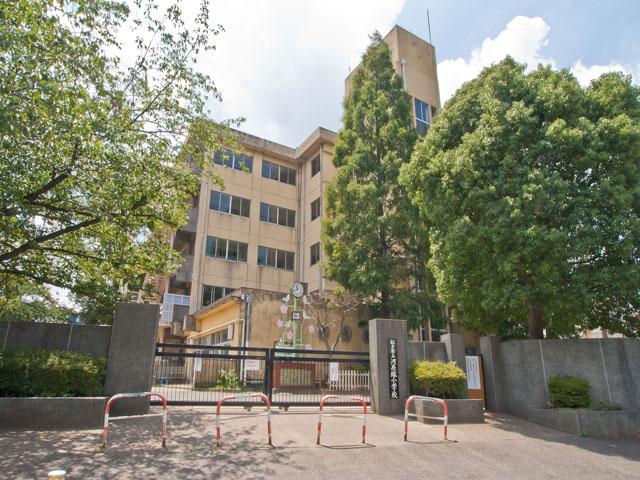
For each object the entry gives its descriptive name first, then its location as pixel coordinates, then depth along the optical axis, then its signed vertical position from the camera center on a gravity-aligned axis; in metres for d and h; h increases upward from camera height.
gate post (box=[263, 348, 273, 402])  11.82 -0.13
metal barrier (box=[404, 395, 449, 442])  9.09 -1.09
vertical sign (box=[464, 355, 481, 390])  13.59 -0.07
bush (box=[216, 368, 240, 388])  11.55 -0.23
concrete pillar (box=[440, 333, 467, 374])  13.41 +0.61
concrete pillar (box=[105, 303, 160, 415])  10.05 +0.39
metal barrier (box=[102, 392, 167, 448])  7.12 -0.95
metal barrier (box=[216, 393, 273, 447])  7.84 -0.92
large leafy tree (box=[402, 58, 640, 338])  11.66 +4.55
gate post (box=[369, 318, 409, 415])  12.14 +0.18
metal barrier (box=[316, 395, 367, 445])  8.36 -0.90
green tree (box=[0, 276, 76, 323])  12.81 +2.49
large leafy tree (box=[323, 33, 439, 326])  21.47 +7.64
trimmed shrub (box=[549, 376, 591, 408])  11.52 -0.60
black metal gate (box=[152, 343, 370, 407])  11.30 -0.17
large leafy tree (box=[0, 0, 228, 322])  8.33 +4.63
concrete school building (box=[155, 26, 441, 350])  29.02 +10.16
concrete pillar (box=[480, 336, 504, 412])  13.46 -0.13
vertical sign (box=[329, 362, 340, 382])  12.55 -0.06
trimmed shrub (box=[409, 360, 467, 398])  11.90 -0.29
